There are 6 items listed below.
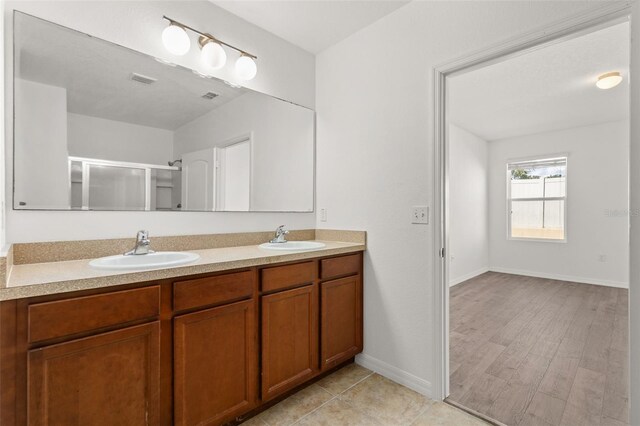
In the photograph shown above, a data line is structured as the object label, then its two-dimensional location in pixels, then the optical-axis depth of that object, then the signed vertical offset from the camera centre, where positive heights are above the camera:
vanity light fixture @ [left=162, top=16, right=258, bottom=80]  1.79 +1.00
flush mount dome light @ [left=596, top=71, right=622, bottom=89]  3.10 +1.33
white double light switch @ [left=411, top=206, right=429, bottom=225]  1.93 -0.01
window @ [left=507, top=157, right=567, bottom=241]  5.29 +0.26
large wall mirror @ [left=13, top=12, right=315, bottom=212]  1.47 +0.46
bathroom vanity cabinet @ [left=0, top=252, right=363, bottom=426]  1.05 -0.57
